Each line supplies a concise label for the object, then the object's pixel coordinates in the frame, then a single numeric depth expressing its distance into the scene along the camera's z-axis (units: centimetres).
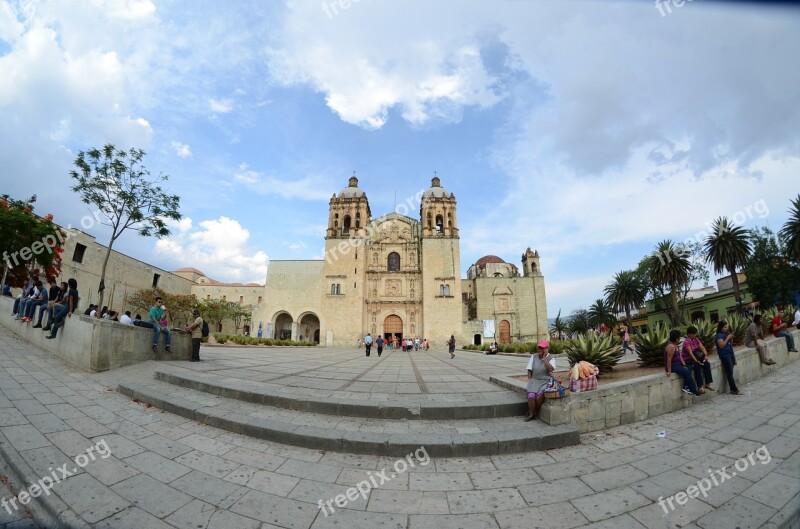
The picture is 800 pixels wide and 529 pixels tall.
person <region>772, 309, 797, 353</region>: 991
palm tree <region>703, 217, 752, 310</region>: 2630
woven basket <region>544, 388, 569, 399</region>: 427
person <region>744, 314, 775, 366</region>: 812
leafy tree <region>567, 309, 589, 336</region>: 4711
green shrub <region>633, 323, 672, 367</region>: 741
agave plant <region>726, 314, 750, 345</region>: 976
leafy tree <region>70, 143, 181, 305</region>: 1335
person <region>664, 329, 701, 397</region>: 559
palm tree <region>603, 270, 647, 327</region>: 3594
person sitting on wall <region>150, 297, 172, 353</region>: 815
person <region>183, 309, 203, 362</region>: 898
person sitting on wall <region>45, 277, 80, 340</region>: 795
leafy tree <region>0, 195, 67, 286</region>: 1636
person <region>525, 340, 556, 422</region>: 453
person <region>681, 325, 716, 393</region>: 592
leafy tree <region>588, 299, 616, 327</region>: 3928
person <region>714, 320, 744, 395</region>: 637
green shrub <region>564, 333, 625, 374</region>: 679
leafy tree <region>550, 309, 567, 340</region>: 4336
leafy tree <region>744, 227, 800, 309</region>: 2627
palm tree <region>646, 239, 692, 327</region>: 2838
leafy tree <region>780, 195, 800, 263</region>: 2394
